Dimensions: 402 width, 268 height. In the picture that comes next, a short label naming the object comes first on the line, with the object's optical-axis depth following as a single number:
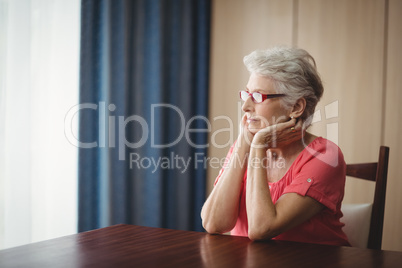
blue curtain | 2.56
